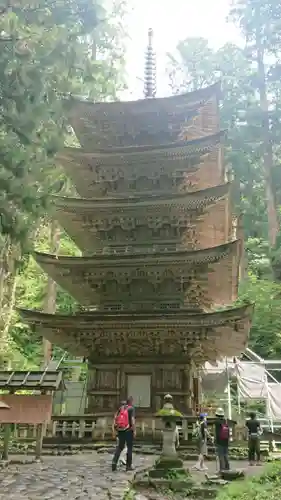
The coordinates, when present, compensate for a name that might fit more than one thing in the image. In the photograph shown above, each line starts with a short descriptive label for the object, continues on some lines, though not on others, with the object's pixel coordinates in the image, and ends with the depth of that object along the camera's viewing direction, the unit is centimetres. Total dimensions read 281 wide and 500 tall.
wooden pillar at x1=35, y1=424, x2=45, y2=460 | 1106
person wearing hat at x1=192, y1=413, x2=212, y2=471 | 1059
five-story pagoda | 1532
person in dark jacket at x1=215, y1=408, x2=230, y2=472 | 985
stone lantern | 942
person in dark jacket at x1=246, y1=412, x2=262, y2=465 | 1194
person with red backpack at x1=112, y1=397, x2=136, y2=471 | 941
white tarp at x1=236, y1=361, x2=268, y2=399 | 1886
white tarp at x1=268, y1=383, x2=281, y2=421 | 1789
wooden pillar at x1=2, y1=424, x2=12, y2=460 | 1059
